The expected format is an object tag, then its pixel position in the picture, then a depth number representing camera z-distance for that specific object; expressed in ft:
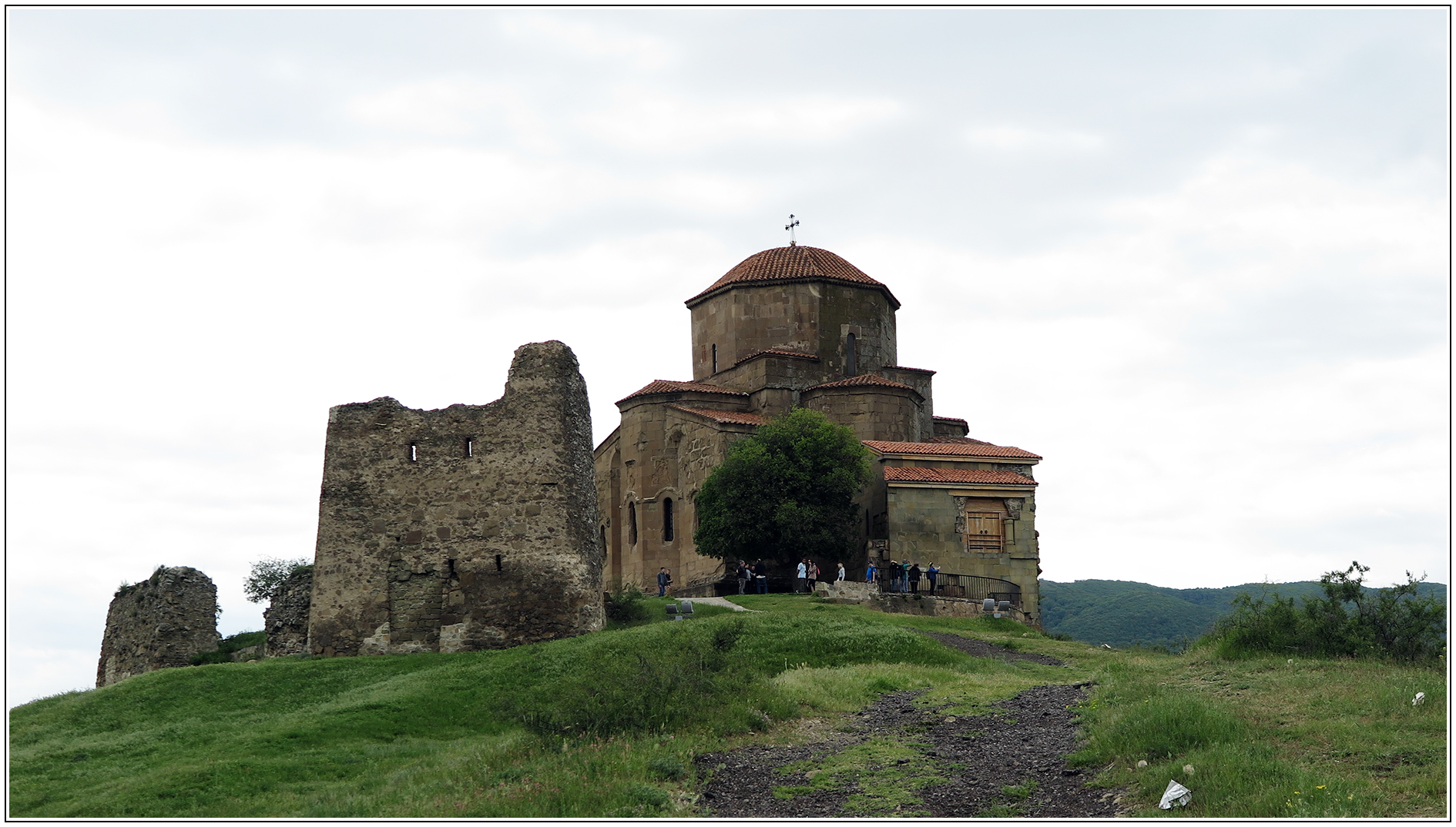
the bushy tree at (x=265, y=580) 133.59
